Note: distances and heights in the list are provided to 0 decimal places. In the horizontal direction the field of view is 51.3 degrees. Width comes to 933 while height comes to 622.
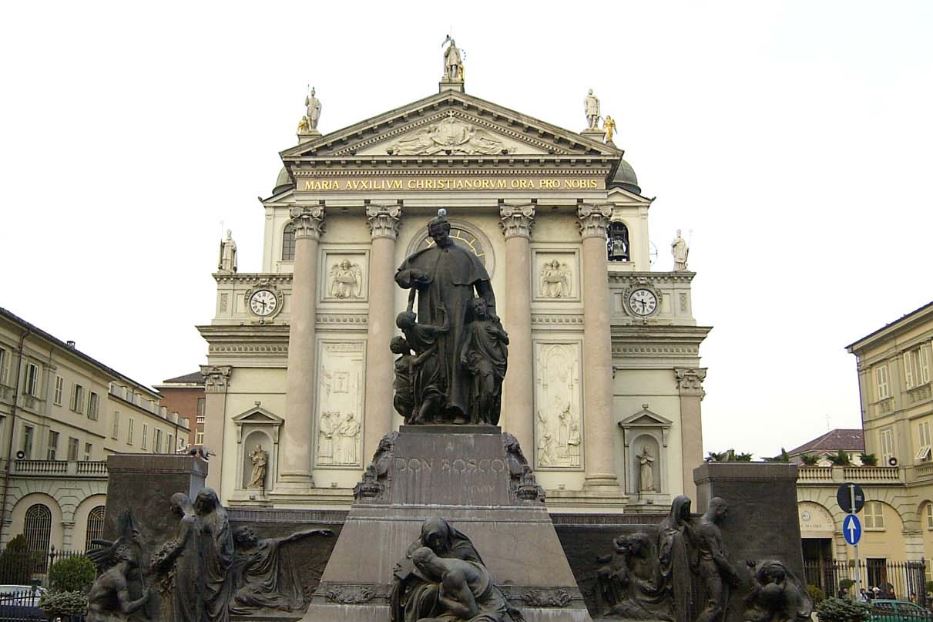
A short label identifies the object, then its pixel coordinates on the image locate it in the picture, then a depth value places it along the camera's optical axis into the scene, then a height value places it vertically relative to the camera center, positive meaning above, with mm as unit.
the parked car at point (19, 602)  20811 -2215
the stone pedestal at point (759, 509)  12023 +87
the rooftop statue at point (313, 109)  46469 +18978
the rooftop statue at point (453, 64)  46656 +21253
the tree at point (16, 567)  37938 -2233
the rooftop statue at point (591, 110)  45438 +18545
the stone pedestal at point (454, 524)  10039 -149
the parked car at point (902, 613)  22303 -2319
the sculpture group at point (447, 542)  10188 -308
